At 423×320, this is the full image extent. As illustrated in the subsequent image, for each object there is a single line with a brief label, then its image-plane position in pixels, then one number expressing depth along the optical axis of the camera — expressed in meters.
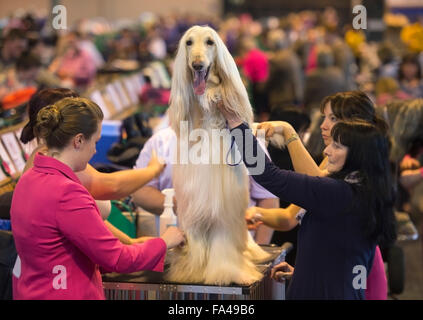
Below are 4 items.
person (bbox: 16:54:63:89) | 6.65
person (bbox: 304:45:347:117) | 7.55
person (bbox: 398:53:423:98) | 7.03
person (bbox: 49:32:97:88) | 8.77
